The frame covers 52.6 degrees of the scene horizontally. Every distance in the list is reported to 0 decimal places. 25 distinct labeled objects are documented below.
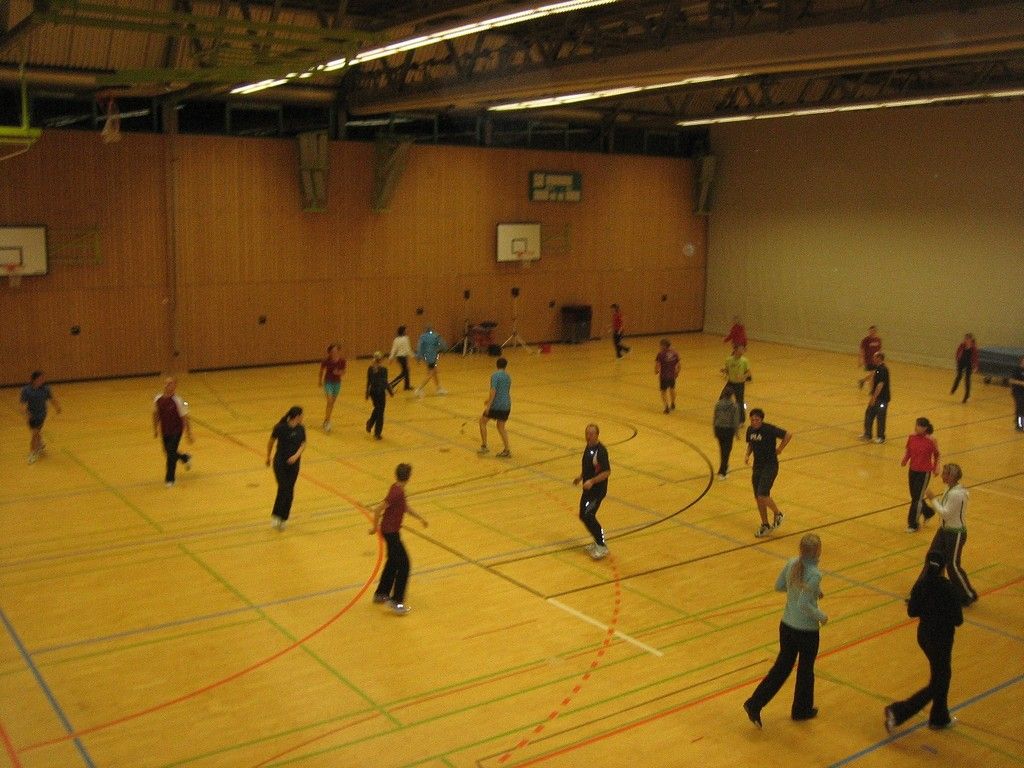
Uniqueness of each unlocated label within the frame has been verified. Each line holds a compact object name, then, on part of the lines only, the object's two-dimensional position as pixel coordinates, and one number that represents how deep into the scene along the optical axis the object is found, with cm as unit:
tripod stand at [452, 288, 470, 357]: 3016
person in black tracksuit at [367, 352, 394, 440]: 1831
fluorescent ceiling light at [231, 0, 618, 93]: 1387
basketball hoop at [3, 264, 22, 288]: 2328
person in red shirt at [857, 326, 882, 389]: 2330
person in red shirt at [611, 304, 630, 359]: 2897
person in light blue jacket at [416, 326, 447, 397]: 2212
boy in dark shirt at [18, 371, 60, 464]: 1681
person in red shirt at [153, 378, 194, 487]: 1515
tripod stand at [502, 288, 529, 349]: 3164
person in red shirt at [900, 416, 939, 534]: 1342
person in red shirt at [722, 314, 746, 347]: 2566
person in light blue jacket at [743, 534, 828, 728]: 834
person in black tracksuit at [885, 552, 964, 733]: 823
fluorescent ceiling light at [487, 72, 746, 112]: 2502
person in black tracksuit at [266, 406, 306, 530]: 1296
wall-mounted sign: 3192
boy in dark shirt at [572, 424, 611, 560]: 1243
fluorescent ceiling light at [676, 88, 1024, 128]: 2440
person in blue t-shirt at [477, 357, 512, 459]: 1722
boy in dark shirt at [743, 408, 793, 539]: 1336
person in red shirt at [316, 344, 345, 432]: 1891
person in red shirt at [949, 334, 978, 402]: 2367
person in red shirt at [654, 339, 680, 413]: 2153
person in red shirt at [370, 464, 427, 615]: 1071
